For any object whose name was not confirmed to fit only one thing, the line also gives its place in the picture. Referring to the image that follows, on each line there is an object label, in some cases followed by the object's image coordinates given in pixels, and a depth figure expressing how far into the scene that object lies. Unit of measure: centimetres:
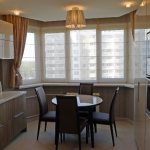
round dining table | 365
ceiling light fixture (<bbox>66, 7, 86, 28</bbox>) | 377
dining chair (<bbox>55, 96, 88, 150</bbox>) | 332
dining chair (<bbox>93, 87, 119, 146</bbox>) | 372
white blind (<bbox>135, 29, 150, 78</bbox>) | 266
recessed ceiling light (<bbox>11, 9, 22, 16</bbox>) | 415
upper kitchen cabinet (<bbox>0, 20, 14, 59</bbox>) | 403
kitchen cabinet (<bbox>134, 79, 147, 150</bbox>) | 269
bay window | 522
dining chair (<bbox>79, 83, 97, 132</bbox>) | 482
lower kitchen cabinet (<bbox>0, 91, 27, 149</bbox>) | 352
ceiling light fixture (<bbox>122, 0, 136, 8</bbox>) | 360
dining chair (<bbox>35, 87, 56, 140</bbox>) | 397
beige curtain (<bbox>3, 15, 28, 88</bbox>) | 472
